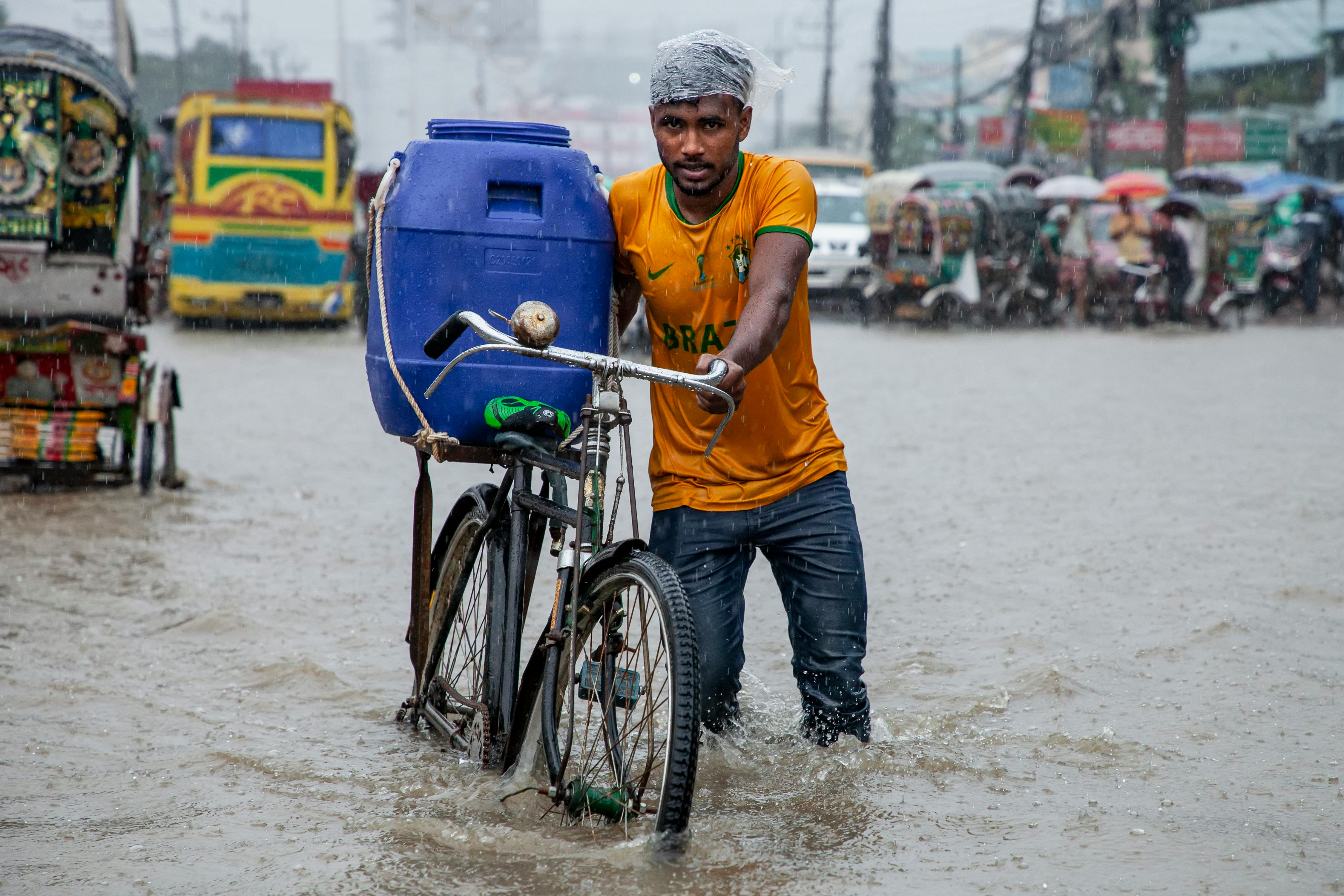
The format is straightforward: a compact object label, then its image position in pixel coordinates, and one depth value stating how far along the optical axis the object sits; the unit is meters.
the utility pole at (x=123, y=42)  13.25
